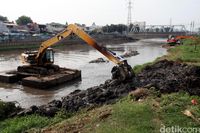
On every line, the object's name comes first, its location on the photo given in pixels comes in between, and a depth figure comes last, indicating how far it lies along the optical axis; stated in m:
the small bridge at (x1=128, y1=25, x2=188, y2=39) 133.89
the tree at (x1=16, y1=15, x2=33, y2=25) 147.66
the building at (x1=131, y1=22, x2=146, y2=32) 164.25
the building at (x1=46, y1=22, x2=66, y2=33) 132.00
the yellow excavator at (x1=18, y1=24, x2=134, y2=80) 19.70
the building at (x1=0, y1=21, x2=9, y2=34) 94.38
